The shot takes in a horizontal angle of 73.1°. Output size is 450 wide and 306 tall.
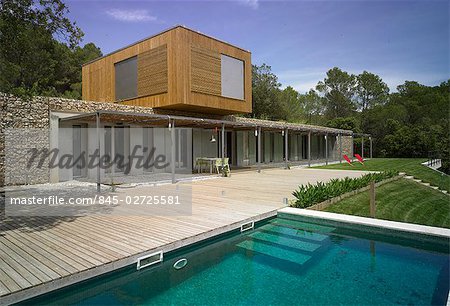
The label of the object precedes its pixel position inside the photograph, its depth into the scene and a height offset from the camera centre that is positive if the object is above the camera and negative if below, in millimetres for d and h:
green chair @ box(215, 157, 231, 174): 13457 -507
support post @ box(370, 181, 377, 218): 6312 -1017
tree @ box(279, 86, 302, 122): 38500 +6257
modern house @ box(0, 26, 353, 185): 11852 +2334
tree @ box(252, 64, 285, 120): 35125 +6705
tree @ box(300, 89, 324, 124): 44469 +6519
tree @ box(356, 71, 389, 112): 41562 +8450
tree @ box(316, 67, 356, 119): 42344 +8344
